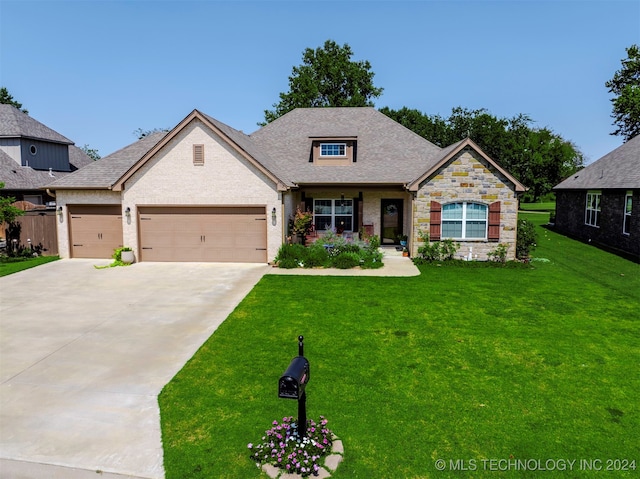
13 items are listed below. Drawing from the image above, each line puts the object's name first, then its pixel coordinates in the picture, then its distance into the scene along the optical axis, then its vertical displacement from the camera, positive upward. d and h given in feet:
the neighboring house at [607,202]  67.87 -0.41
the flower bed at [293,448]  18.04 -10.37
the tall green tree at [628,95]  139.74 +32.48
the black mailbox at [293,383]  17.80 -7.31
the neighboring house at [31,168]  68.90 +6.69
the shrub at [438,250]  62.59 -7.06
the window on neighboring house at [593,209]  81.62 -1.82
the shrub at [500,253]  61.98 -7.38
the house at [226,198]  61.77 +0.03
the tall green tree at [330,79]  161.07 +43.24
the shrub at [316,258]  59.62 -7.84
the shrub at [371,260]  58.85 -8.09
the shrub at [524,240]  62.28 -5.62
